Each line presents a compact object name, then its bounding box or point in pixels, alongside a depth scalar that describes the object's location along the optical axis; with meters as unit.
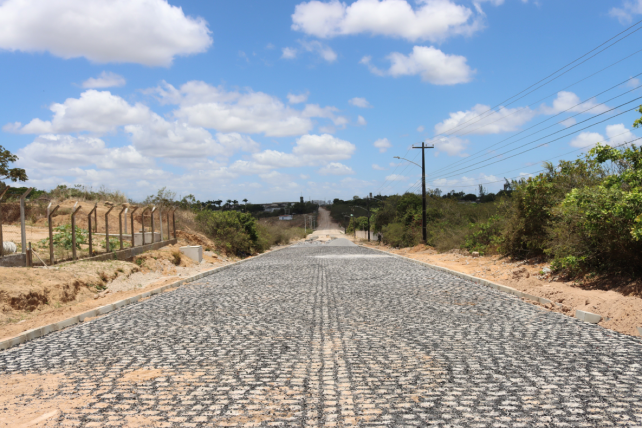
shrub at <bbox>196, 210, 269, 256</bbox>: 37.31
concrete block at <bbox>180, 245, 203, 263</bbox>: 26.67
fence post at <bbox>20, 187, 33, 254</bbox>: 12.92
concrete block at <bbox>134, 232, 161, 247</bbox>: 23.27
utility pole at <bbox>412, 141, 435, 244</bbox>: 39.41
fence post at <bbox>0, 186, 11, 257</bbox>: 12.54
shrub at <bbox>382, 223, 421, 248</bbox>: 46.42
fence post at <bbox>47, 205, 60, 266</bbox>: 14.44
